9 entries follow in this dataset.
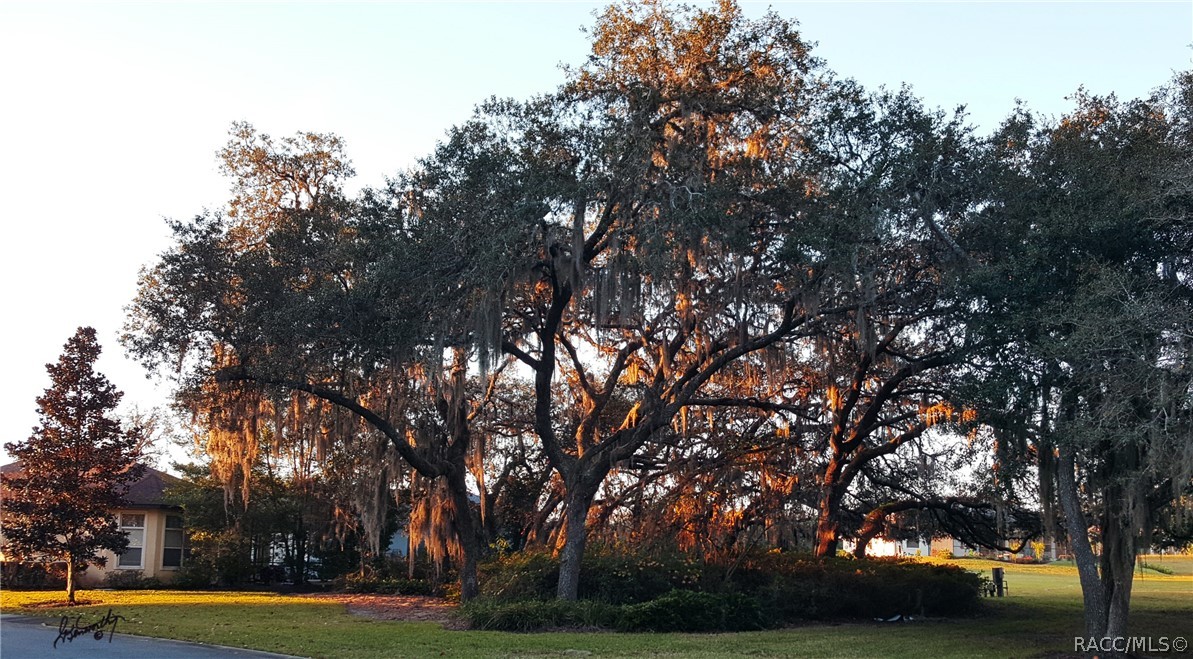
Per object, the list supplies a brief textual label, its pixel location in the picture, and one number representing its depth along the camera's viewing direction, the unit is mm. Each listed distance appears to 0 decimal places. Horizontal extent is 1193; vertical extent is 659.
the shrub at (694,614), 16609
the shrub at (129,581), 28953
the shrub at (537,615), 16391
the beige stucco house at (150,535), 30562
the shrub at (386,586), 27578
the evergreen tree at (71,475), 22594
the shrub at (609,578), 18609
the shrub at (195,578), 29500
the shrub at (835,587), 19297
